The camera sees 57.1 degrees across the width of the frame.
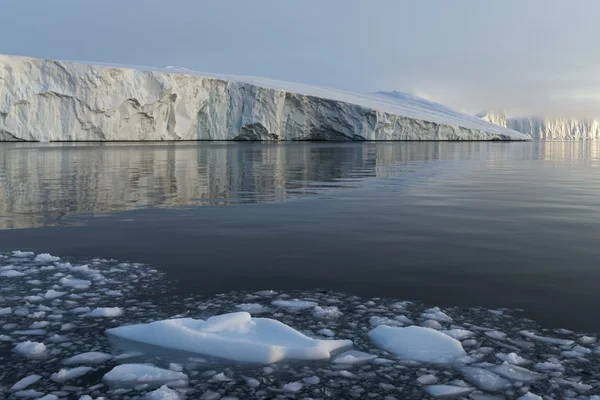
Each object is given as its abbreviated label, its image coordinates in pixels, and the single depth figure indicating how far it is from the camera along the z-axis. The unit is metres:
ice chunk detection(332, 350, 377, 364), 2.72
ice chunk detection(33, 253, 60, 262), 4.62
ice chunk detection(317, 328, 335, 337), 3.06
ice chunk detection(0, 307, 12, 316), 3.33
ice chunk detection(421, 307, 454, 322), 3.30
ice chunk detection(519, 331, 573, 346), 2.91
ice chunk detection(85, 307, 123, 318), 3.33
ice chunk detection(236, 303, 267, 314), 3.45
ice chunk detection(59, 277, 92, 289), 3.91
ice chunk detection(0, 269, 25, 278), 4.13
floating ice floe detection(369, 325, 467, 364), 2.79
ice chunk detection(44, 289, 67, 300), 3.65
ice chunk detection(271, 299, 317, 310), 3.54
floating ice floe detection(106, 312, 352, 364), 2.78
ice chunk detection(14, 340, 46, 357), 2.76
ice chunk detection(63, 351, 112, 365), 2.67
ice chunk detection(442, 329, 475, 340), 3.03
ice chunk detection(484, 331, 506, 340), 3.03
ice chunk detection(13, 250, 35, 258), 4.76
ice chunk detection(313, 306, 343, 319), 3.36
